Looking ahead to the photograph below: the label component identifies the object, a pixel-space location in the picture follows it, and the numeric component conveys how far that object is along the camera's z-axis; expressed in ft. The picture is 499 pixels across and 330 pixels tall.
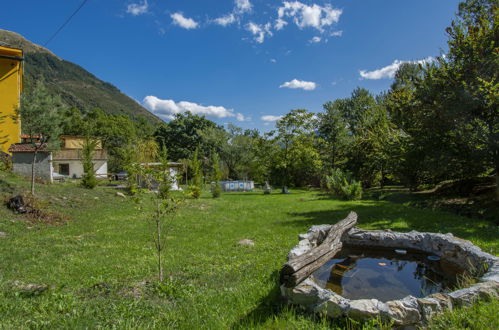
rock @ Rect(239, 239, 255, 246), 26.63
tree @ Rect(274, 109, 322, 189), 99.81
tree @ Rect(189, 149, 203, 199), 68.72
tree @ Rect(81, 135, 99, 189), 61.57
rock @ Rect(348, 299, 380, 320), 10.13
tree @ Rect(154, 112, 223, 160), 164.52
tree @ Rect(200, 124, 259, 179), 144.15
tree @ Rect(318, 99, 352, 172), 111.55
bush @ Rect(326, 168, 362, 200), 61.82
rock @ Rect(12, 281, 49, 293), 14.53
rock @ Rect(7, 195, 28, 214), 35.06
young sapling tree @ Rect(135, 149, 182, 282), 16.69
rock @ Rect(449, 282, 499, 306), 10.72
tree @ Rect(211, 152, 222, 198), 74.54
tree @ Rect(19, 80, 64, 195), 45.47
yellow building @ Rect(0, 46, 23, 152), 69.18
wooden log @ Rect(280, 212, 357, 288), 12.00
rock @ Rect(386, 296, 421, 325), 10.00
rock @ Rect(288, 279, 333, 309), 11.22
